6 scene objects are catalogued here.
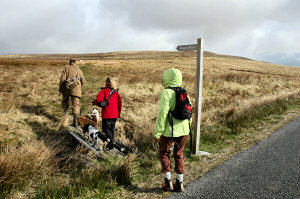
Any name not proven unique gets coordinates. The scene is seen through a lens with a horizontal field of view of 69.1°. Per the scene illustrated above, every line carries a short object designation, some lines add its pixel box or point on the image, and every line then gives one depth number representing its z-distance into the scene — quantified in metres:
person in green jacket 3.40
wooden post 4.86
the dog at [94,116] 7.27
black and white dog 5.46
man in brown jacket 7.32
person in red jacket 5.52
